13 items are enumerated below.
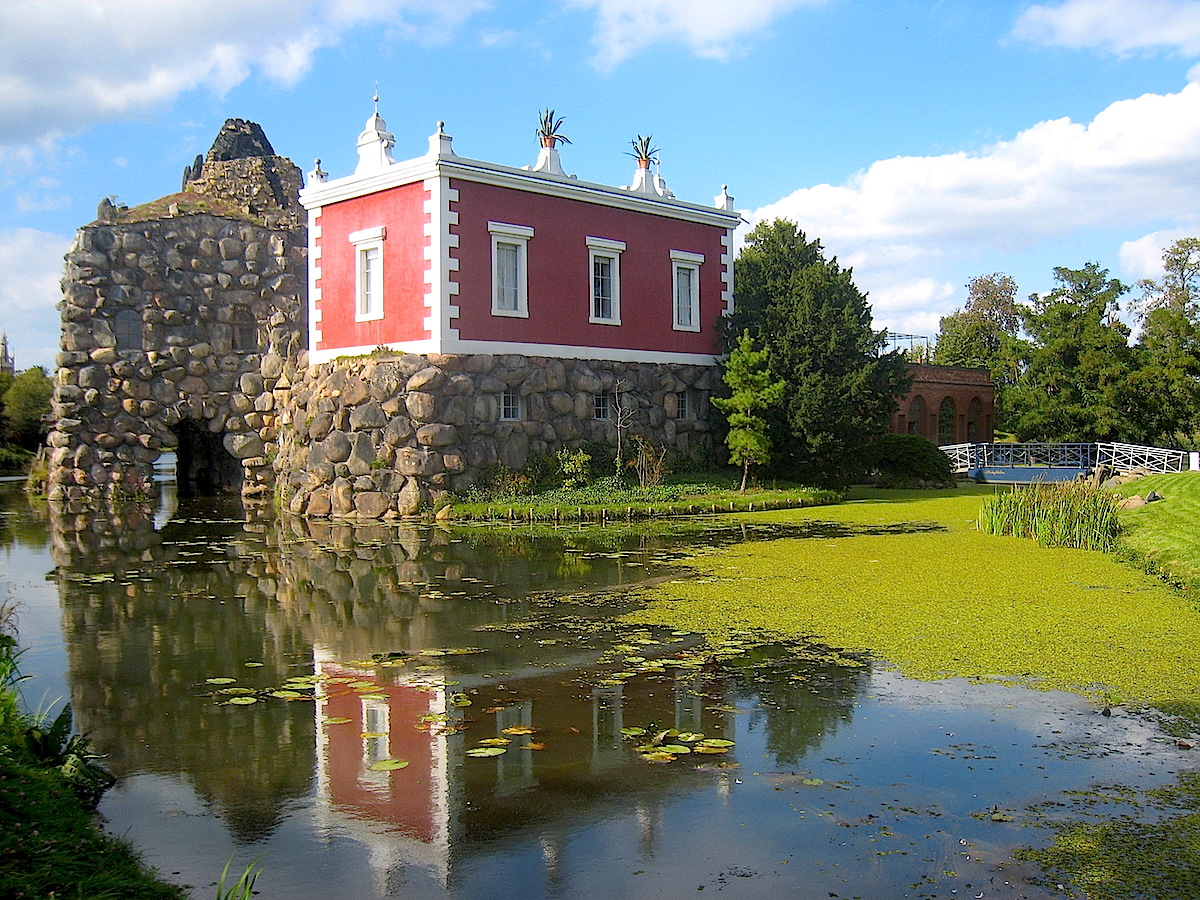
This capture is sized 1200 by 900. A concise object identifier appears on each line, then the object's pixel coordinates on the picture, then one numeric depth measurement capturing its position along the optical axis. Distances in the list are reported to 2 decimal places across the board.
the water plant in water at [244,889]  3.60
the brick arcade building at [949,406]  39.72
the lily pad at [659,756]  5.80
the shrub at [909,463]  27.77
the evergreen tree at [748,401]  22.42
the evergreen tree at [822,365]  23.20
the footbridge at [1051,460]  27.88
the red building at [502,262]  20.58
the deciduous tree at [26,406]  40.66
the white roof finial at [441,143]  20.30
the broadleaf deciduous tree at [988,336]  36.47
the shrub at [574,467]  20.84
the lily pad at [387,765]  5.66
